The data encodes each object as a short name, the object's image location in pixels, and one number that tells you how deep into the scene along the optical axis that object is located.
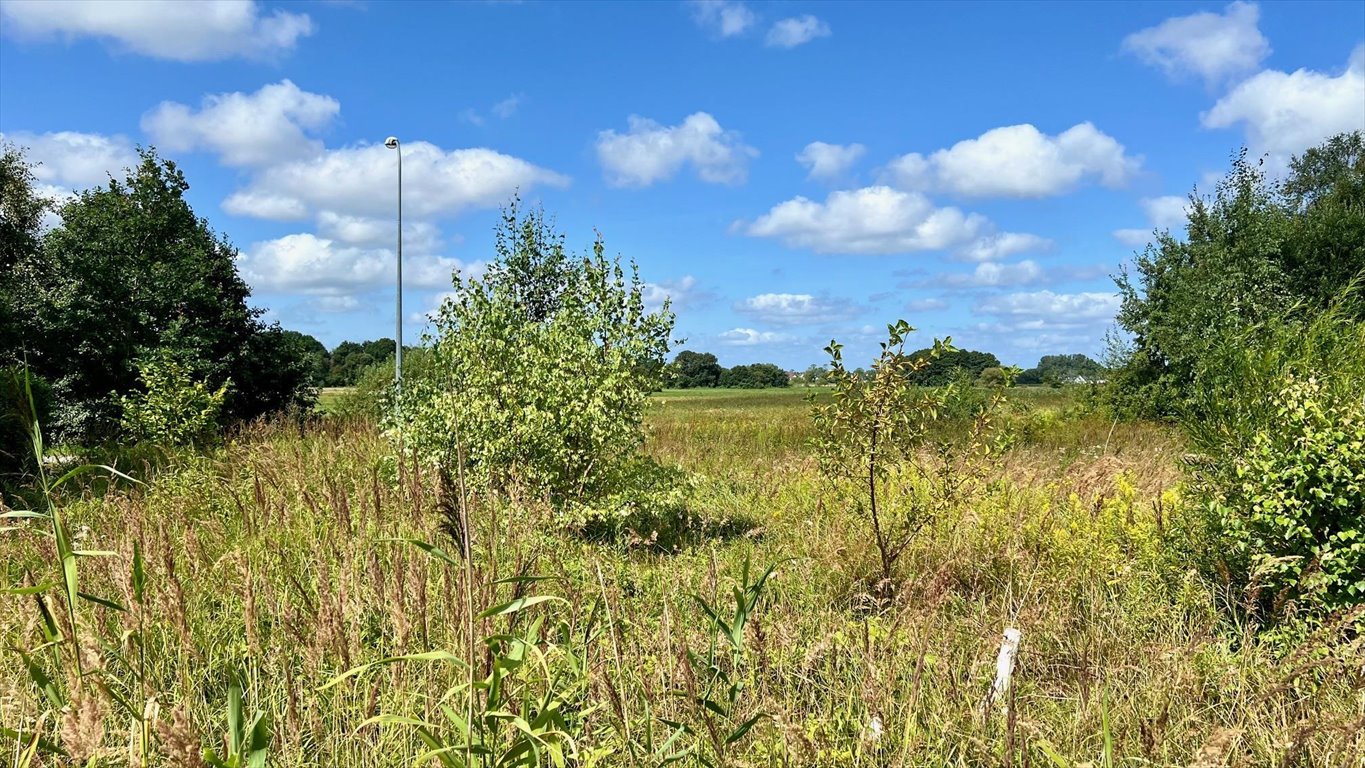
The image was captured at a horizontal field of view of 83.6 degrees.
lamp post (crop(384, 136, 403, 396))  15.90
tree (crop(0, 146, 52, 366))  13.81
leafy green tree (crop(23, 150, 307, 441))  15.81
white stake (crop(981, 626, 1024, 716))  2.32
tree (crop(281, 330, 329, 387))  20.78
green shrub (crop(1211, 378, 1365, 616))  3.80
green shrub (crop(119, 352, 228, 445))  9.67
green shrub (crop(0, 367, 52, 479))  9.48
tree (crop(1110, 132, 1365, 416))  16.80
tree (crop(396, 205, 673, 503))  6.41
